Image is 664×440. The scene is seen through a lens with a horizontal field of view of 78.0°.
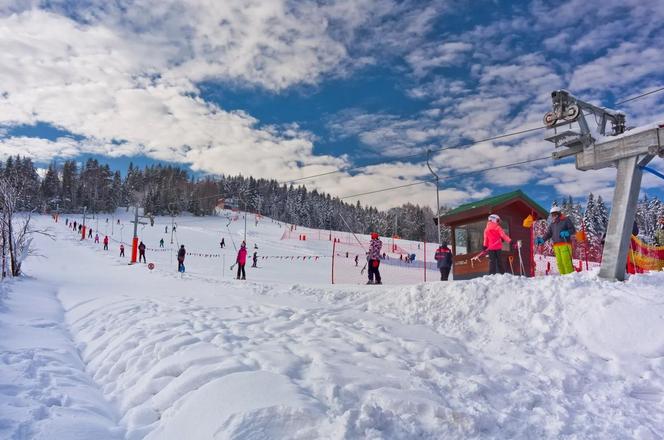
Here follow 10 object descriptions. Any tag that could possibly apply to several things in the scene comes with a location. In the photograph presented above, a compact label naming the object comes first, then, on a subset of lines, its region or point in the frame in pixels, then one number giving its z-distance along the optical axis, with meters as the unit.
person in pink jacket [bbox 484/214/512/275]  10.05
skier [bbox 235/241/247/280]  17.90
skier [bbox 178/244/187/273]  21.25
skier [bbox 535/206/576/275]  9.18
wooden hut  17.95
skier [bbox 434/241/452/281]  14.39
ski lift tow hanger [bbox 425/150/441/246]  23.31
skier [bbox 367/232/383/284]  12.97
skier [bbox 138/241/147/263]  28.49
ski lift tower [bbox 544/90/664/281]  7.41
